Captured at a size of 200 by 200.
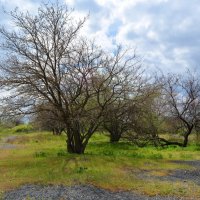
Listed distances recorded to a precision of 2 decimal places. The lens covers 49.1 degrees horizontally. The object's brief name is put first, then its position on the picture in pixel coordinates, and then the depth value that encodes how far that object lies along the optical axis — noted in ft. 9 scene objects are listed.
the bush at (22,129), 158.16
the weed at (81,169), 32.88
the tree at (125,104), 47.09
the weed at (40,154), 48.20
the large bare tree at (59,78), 43.40
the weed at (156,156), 46.18
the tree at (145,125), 51.73
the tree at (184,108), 71.08
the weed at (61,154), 47.28
